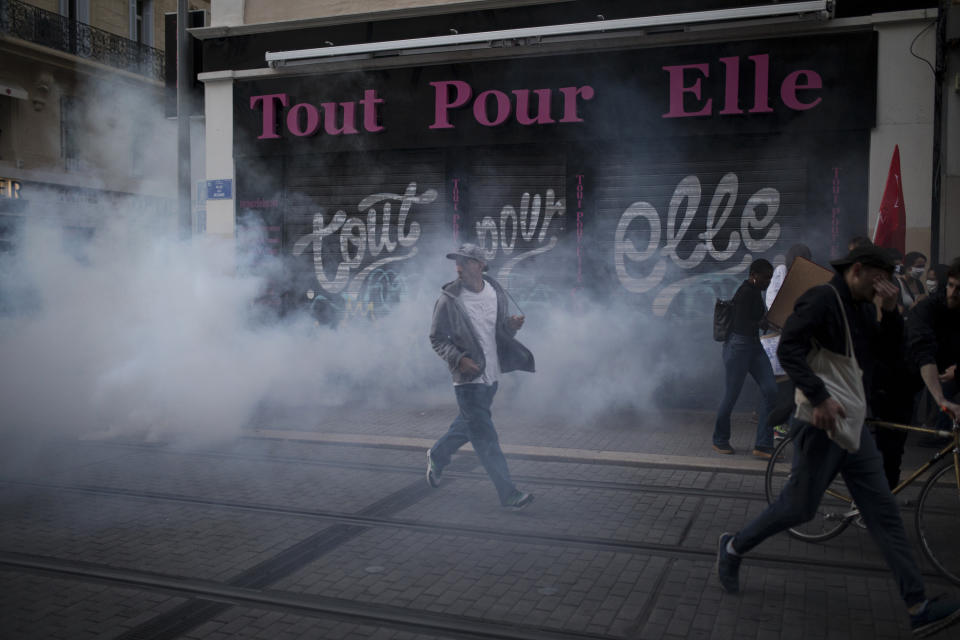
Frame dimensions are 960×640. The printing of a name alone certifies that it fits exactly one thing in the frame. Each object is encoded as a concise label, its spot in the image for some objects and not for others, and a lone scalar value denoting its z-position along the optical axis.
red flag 8.26
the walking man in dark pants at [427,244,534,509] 5.51
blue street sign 11.67
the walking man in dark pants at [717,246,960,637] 3.65
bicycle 4.17
